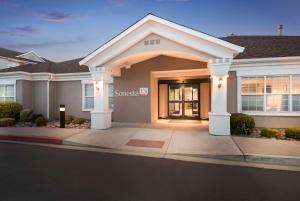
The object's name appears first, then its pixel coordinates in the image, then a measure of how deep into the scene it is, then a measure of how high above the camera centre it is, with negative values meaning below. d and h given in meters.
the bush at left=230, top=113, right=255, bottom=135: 9.52 -1.20
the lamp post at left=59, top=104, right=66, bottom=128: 11.75 -0.99
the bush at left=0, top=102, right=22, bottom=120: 13.74 -0.67
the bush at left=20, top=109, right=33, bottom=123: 13.77 -1.01
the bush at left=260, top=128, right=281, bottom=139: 9.18 -1.54
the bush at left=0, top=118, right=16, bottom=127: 12.63 -1.37
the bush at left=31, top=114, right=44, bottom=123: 14.09 -1.15
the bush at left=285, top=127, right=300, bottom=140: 8.74 -1.46
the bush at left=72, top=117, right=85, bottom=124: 13.17 -1.37
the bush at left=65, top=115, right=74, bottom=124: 13.33 -1.27
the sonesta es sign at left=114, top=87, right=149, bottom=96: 12.93 +0.50
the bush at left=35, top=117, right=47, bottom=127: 12.56 -1.37
